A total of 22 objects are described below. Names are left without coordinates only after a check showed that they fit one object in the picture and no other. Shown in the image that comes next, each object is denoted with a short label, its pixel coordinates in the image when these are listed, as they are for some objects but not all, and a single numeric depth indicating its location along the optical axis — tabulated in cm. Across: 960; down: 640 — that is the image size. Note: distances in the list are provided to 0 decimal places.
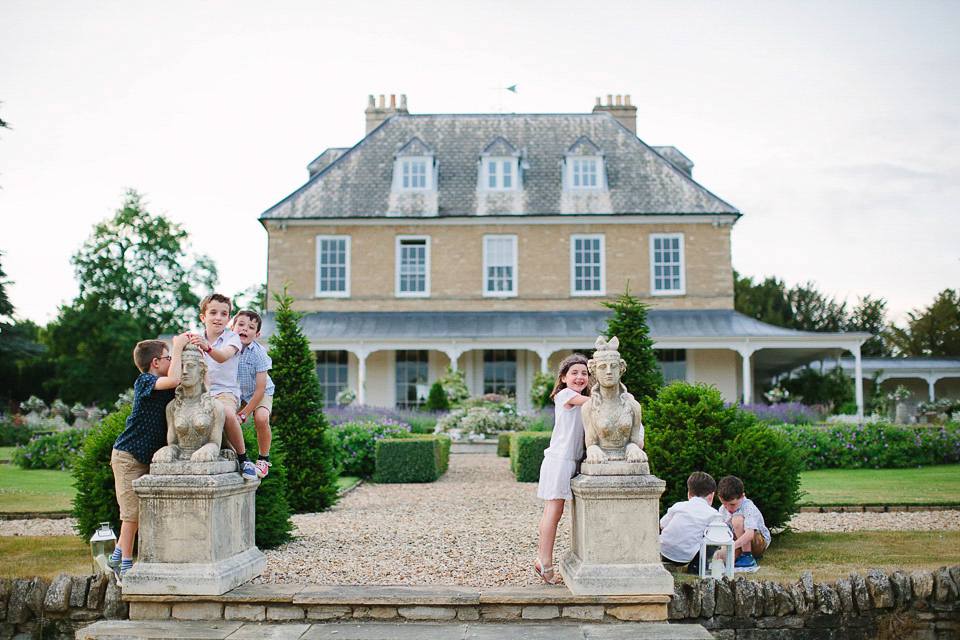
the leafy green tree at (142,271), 3638
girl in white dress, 539
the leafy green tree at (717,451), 699
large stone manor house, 2431
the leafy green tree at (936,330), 3362
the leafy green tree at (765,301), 4169
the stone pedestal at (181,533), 501
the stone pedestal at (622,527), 499
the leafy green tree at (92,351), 3419
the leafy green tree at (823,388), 2328
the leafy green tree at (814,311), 4297
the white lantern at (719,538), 553
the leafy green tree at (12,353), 2219
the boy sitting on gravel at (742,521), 616
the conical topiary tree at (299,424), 928
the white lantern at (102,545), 561
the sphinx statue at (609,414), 507
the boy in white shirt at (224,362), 550
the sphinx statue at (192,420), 511
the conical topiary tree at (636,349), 977
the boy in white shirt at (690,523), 596
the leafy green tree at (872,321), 4200
